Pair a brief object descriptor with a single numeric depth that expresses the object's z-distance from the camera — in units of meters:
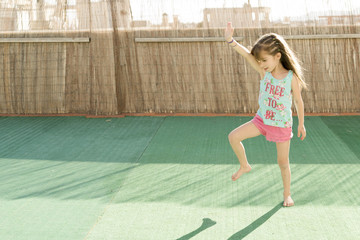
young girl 3.02
